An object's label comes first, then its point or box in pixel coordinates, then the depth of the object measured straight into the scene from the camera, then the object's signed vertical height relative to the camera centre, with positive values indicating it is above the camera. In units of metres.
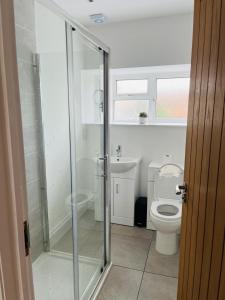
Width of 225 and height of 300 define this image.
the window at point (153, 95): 2.91 +0.25
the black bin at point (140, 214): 2.83 -1.21
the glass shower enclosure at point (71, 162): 1.90 -0.44
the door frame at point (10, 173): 0.57 -0.16
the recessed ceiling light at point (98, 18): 2.44 +1.02
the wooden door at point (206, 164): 0.78 -0.20
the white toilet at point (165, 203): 2.20 -0.96
